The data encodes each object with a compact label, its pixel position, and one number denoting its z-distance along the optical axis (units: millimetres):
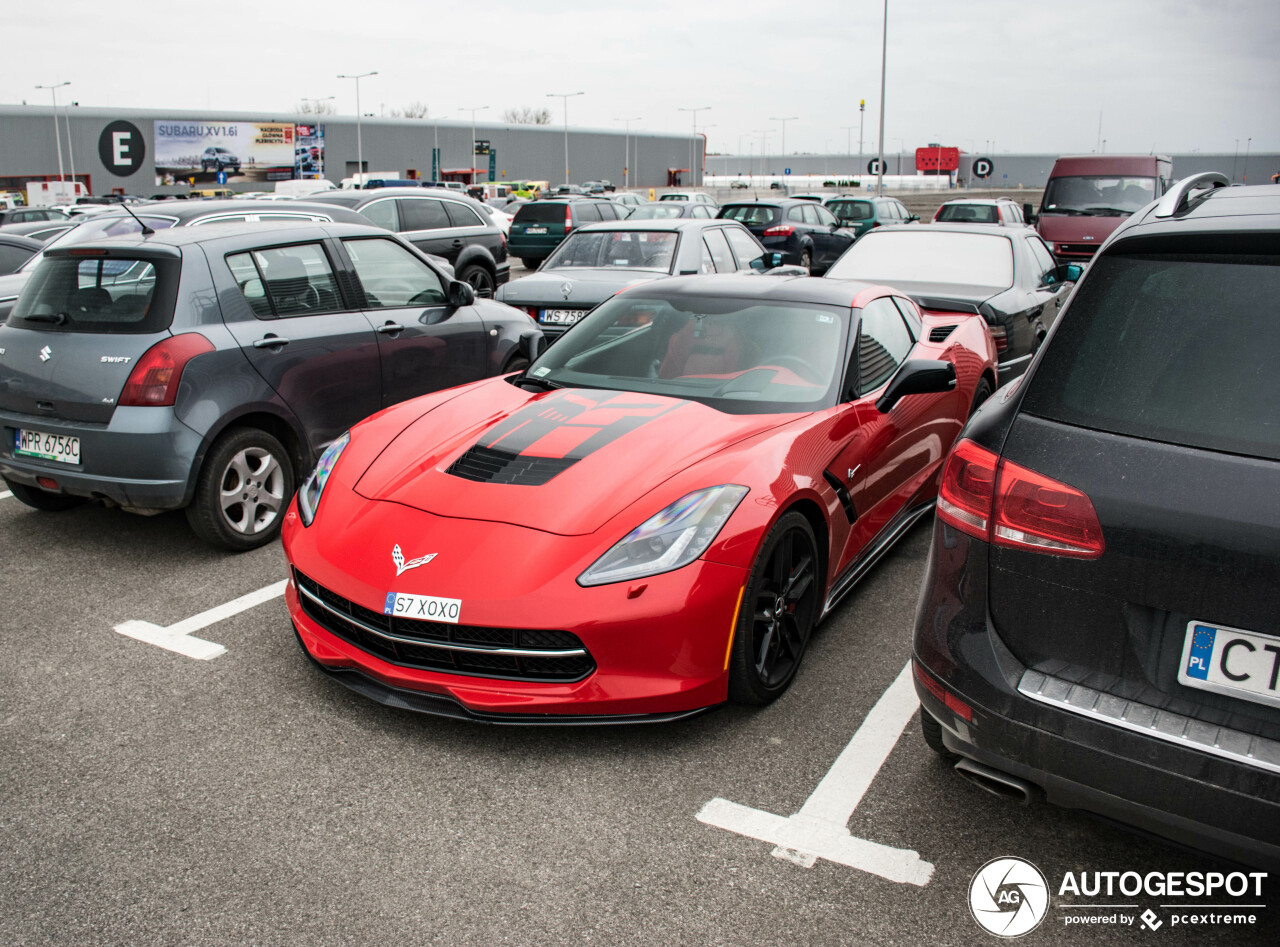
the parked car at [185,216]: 9992
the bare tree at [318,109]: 116438
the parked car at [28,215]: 22891
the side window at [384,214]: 13922
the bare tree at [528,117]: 147125
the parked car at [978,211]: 21188
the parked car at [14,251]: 10338
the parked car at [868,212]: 24500
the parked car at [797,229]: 18156
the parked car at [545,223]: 21016
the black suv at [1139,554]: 1981
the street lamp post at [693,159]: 108438
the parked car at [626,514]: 3006
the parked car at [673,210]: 19984
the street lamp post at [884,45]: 36281
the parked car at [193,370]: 4637
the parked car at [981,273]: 7383
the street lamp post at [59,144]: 62812
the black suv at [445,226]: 14086
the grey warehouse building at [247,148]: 64438
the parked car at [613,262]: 8883
